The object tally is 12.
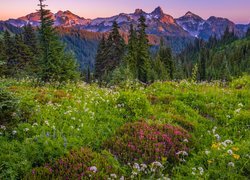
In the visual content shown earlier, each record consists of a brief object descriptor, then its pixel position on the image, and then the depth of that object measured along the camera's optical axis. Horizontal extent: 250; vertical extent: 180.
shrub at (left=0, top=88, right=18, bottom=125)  7.39
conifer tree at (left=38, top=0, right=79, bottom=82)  42.03
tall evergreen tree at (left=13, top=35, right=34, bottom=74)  60.18
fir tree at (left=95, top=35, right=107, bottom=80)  67.94
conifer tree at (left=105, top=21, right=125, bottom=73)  61.50
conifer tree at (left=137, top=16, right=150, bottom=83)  55.59
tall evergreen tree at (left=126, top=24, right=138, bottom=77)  54.63
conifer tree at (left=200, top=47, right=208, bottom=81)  147.00
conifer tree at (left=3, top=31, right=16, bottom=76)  58.86
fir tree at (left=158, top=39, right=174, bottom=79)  79.77
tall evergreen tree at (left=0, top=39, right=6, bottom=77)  49.59
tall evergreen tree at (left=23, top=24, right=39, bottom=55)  75.06
